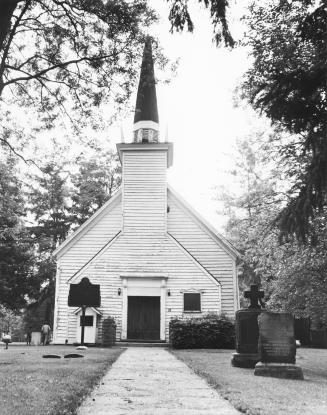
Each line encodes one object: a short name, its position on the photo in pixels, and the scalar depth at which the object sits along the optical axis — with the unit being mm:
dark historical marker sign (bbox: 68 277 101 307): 16141
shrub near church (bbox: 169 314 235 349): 18703
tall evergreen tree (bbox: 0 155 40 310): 33050
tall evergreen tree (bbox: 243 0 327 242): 6043
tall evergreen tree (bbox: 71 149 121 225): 37125
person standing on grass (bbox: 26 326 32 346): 29953
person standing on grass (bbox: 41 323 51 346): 24436
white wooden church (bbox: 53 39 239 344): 21406
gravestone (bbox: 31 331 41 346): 25188
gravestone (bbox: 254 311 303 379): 9289
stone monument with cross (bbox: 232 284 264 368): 11055
